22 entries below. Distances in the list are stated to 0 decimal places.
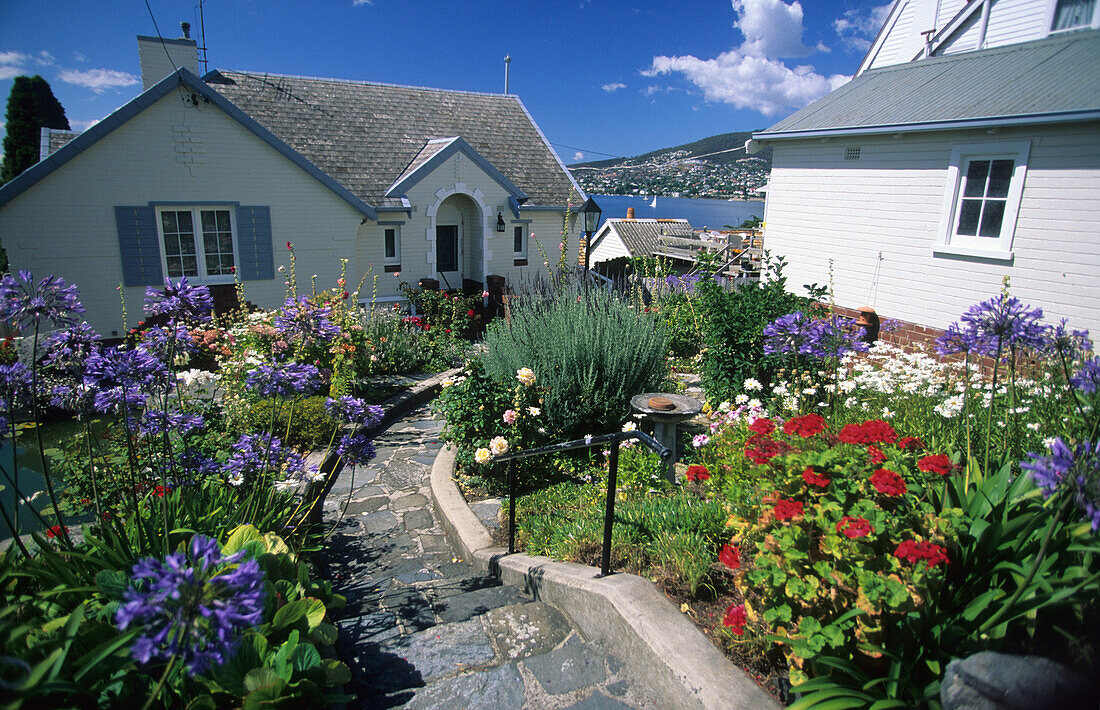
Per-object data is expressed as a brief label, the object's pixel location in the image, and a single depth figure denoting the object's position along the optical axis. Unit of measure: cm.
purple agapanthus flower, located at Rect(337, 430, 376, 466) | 371
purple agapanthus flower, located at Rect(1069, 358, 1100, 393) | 225
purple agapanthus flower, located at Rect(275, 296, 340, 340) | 337
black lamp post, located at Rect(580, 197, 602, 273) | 1226
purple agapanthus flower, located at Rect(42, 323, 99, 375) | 279
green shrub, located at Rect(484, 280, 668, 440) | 575
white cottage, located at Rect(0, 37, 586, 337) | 995
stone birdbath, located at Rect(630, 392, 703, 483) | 464
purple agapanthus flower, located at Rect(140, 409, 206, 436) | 303
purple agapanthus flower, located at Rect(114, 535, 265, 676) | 150
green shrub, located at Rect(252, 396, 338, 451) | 580
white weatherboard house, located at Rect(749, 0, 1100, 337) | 787
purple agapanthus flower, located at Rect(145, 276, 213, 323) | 292
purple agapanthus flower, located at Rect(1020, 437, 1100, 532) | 176
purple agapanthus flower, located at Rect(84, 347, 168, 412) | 275
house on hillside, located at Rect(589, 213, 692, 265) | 2548
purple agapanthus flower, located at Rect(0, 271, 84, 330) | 256
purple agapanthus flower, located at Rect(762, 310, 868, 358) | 404
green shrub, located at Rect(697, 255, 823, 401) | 625
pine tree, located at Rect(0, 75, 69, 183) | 1870
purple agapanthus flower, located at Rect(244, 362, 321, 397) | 318
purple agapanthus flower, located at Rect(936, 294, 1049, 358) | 303
